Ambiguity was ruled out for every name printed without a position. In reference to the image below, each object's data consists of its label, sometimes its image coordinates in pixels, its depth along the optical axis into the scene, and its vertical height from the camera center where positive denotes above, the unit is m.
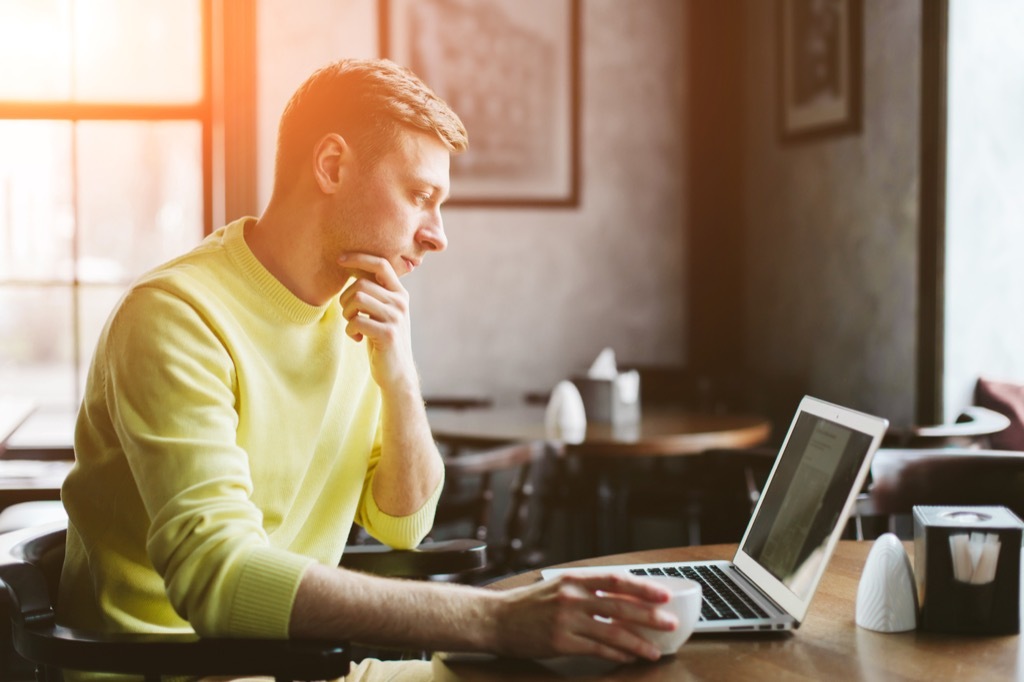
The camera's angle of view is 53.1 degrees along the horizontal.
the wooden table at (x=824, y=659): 0.94 -0.35
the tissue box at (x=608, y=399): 3.52 -0.36
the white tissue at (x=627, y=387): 3.55 -0.33
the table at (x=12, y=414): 2.39 -0.31
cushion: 2.85 -0.34
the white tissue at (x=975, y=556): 1.05 -0.27
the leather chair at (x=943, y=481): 1.71 -0.32
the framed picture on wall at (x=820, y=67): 3.84 +0.89
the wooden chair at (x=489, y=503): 2.51 -0.62
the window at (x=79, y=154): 4.16 +0.58
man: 0.98 -0.16
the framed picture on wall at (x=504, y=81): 4.55 +0.96
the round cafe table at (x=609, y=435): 3.07 -0.44
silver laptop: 1.02 -0.26
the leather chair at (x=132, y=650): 0.94 -0.34
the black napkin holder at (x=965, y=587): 1.04 -0.30
